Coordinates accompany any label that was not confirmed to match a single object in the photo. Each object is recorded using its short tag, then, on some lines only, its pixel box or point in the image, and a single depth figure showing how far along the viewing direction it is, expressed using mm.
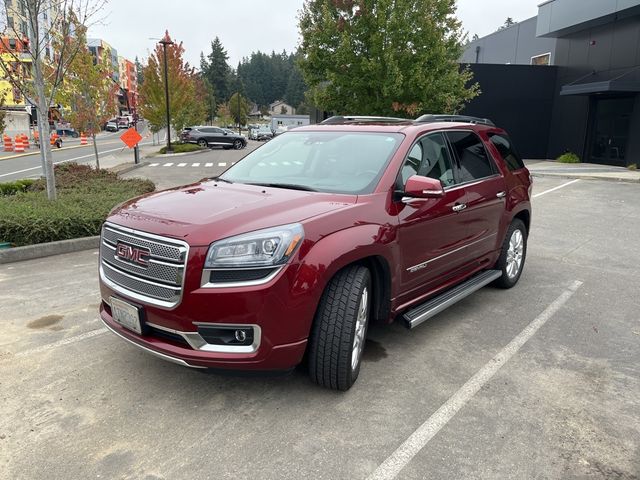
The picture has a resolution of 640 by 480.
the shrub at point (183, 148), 29875
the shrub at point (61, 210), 6898
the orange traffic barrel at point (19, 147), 30986
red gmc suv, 2928
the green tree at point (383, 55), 15938
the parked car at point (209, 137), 34938
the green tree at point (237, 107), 87138
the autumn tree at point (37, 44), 8539
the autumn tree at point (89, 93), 16000
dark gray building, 19578
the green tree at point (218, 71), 109188
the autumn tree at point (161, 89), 31859
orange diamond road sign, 17750
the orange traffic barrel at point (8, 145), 32062
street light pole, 28944
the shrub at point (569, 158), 22594
